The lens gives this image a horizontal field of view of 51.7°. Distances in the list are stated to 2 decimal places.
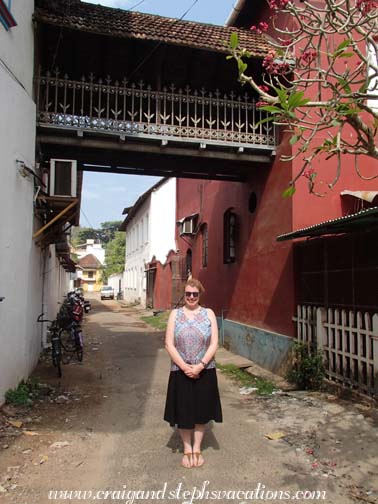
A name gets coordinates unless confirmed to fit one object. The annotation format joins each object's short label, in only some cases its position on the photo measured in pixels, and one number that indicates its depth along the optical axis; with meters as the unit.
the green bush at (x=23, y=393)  4.93
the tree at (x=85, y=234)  81.62
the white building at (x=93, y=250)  65.88
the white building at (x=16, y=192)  4.78
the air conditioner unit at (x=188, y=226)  15.31
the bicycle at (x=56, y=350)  6.88
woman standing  3.49
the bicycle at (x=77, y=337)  8.36
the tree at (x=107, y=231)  83.88
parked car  37.21
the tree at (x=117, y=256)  44.18
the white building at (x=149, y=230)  21.57
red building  5.60
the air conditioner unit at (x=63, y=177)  6.93
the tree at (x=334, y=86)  3.05
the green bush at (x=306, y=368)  6.05
